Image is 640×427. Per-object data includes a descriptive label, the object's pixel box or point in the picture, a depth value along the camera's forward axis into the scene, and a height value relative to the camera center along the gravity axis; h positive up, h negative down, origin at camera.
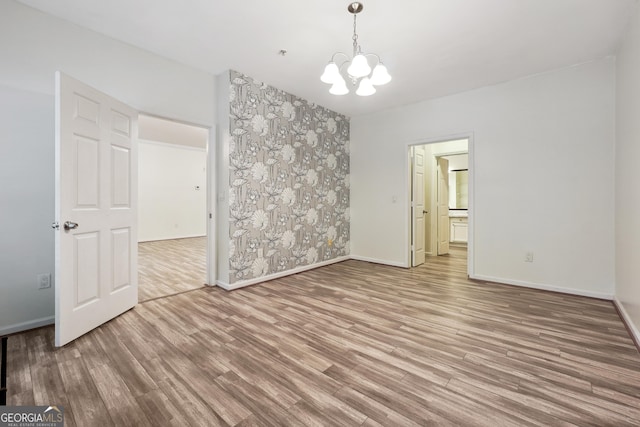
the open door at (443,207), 6.04 +0.15
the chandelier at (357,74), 2.09 +1.14
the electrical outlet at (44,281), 2.41 -0.59
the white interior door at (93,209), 2.08 +0.04
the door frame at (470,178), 3.96 +0.52
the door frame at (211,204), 3.55 +0.13
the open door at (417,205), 4.75 +0.15
